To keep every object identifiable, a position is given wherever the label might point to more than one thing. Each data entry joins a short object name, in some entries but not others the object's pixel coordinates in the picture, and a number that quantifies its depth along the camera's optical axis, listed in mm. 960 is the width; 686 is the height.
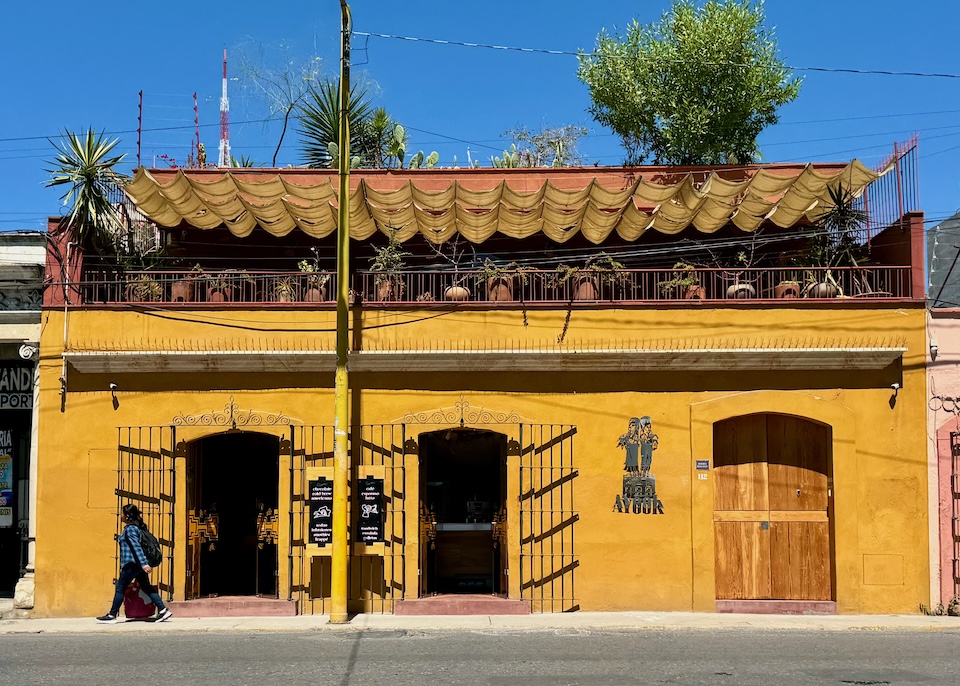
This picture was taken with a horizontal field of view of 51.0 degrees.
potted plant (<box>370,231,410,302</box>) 15367
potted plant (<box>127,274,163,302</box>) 15227
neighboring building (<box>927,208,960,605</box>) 14383
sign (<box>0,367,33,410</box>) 15992
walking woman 13539
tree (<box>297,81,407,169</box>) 27484
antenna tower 28625
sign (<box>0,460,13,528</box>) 16516
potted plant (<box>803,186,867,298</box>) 15289
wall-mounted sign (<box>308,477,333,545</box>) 13859
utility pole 13391
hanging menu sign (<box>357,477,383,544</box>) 14352
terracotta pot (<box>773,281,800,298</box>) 15180
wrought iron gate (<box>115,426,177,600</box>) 14617
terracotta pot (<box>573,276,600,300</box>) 15359
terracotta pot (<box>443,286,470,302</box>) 15047
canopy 16078
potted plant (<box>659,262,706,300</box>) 15281
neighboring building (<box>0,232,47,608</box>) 15227
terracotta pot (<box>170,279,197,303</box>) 15414
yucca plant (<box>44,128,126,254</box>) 15078
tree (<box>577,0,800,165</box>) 23578
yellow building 14484
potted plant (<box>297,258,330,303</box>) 15234
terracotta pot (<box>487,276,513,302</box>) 15266
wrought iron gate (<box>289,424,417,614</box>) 14461
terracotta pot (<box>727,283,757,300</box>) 15188
